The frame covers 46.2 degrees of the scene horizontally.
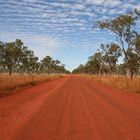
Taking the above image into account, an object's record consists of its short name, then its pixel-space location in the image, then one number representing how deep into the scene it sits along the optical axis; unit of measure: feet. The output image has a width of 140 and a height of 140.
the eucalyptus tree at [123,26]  74.29
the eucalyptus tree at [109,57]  118.20
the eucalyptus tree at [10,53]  118.96
